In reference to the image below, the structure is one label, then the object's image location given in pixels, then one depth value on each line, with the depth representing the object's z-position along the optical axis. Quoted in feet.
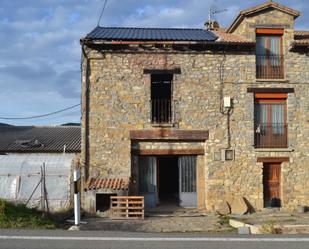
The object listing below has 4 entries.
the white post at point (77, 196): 41.46
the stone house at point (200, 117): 65.51
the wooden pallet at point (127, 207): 59.16
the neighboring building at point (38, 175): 64.23
